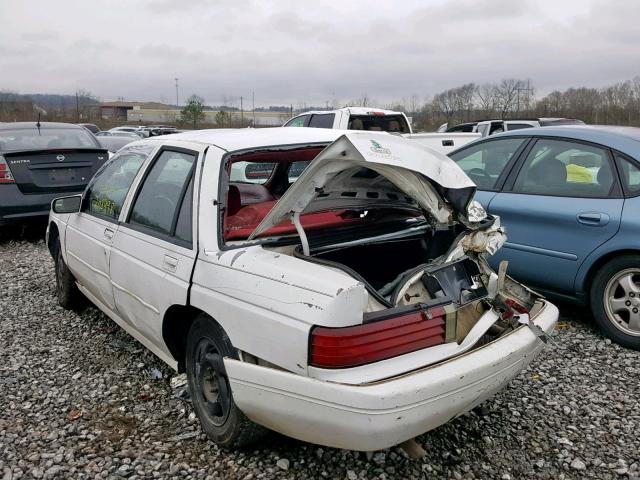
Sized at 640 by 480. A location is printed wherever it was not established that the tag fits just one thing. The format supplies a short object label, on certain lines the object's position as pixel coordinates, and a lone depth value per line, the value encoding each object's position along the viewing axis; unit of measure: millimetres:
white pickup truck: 9188
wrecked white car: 2205
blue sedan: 3961
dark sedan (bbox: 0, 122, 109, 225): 7219
